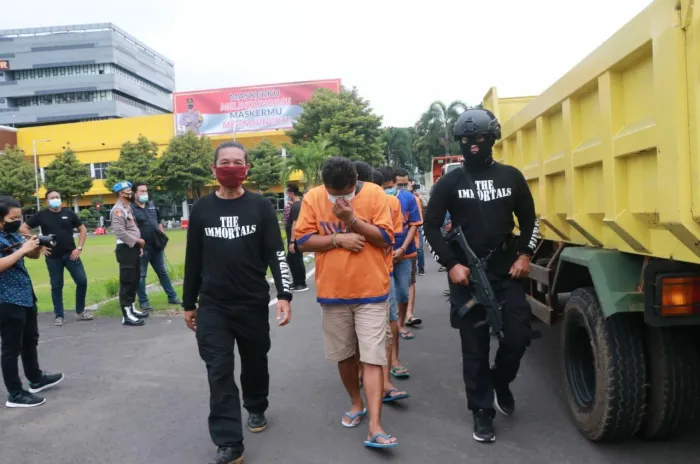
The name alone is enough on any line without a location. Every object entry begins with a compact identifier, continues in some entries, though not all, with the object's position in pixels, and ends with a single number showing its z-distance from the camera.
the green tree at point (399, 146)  66.75
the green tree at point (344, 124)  42.06
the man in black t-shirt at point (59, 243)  7.84
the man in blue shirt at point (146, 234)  8.53
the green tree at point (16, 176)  48.69
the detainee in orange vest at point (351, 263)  3.74
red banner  54.72
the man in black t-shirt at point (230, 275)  3.67
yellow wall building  56.25
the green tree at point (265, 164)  49.25
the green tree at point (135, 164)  48.59
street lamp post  49.66
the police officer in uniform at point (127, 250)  7.92
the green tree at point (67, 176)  49.62
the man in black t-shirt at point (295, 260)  10.52
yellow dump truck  2.54
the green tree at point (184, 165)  47.50
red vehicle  23.37
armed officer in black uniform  3.84
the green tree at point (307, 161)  26.02
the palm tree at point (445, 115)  53.05
